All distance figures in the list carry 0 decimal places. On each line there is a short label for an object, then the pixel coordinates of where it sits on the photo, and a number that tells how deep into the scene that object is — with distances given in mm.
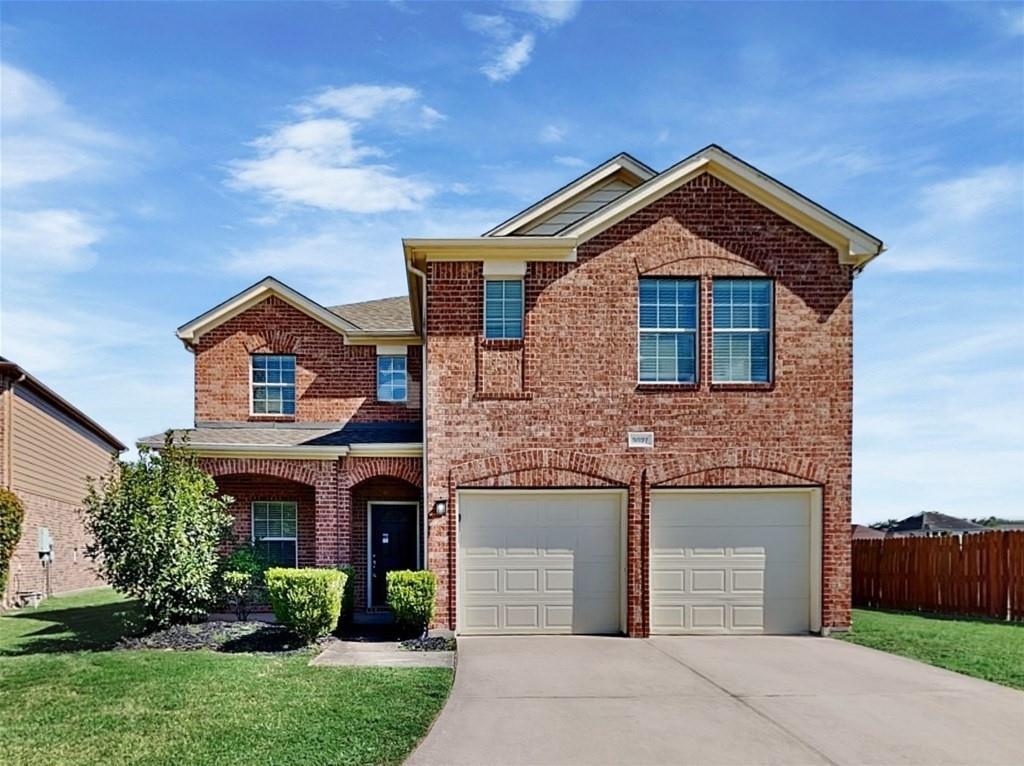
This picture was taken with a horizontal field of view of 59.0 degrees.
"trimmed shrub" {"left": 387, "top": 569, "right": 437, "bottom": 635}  14164
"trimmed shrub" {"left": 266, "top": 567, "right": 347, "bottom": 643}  13094
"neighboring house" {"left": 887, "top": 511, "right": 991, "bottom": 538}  37344
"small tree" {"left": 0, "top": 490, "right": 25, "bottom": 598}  19828
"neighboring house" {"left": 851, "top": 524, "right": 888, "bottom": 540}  34381
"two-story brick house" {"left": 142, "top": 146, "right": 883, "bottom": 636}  14992
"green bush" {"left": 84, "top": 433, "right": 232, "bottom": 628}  13953
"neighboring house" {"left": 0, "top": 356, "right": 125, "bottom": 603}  22141
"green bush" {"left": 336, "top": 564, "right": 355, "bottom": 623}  15867
